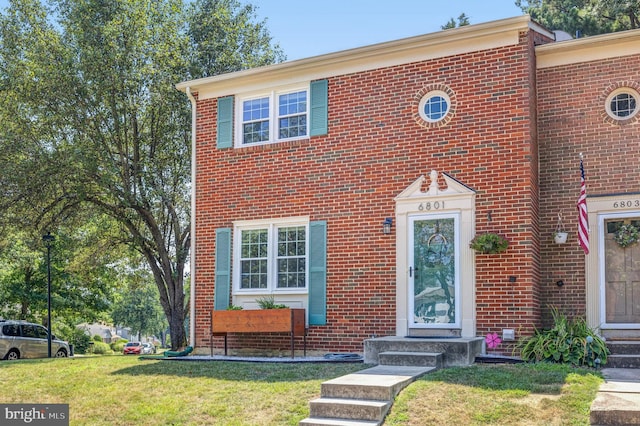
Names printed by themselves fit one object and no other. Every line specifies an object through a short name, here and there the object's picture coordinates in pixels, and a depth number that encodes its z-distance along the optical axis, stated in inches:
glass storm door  437.4
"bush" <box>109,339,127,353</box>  1883.6
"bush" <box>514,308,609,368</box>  378.3
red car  1761.1
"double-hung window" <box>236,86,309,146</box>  506.6
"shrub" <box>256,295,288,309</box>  479.2
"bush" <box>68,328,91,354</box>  1494.8
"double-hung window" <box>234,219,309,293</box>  492.1
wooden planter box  462.3
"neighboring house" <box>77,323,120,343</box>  2460.6
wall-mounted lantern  459.2
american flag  407.8
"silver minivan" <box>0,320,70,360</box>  701.3
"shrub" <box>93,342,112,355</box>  1597.3
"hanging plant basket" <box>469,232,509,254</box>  416.2
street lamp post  691.5
